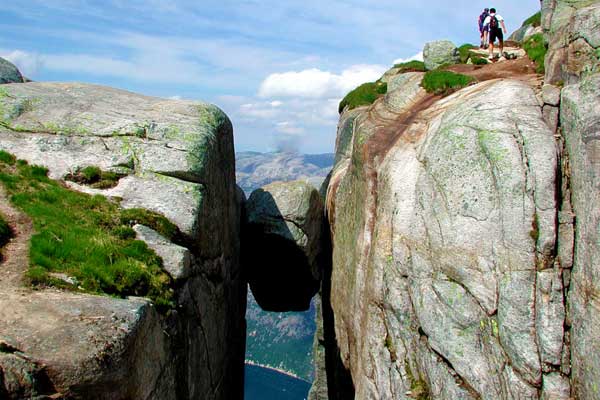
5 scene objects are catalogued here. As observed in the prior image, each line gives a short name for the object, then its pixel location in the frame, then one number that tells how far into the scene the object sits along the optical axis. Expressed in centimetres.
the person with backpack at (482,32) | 3796
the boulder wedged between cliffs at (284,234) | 3133
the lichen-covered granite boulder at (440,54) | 3469
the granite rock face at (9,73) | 2753
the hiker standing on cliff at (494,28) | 3250
